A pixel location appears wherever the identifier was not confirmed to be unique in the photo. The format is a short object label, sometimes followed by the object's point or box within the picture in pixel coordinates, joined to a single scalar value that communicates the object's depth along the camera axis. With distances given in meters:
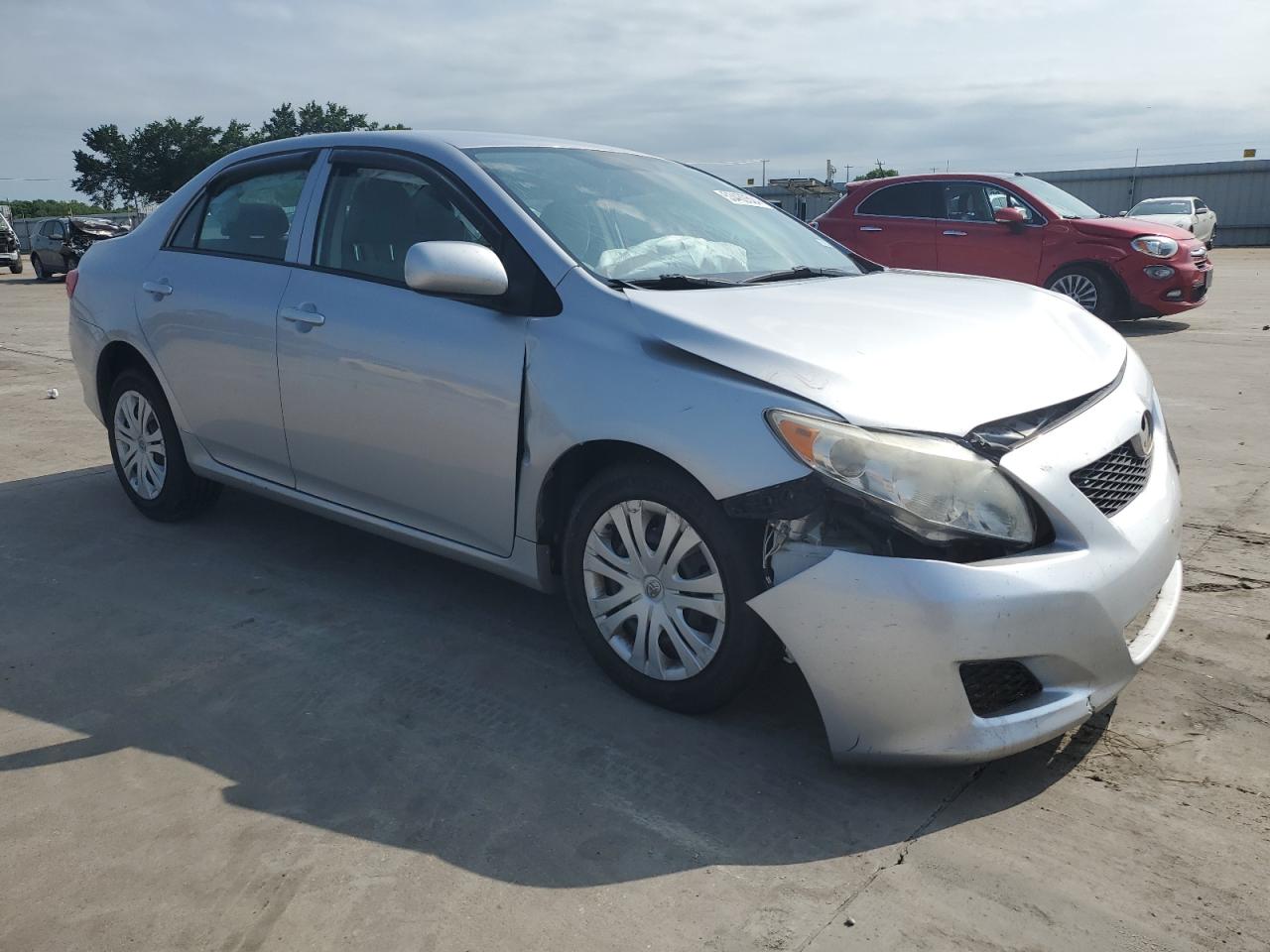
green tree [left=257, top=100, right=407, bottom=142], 63.97
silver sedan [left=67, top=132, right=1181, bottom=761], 2.58
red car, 10.76
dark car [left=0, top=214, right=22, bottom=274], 29.72
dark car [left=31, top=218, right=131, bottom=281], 25.14
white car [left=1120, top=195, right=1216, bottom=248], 24.90
